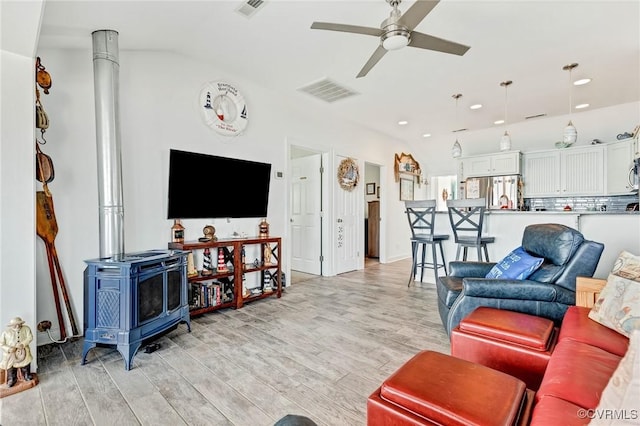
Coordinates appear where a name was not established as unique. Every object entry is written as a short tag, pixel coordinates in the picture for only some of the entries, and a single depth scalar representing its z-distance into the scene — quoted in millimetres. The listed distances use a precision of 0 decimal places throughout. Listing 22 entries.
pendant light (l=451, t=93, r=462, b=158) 4793
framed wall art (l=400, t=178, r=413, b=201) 7023
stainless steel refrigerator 5992
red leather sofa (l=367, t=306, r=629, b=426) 983
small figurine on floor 1877
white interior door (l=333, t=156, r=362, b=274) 5348
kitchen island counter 2875
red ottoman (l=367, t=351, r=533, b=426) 996
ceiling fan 2122
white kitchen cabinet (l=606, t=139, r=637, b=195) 4797
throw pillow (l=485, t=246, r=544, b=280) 2252
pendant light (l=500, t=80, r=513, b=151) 4230
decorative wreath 5363
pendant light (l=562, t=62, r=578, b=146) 3771
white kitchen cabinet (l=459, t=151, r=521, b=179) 5969
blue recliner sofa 2068
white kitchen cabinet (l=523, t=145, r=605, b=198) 5266
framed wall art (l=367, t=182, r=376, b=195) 7223
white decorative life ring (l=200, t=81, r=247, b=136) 3545
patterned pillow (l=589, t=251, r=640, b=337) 1527
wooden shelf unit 3161
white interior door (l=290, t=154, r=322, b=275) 5254
